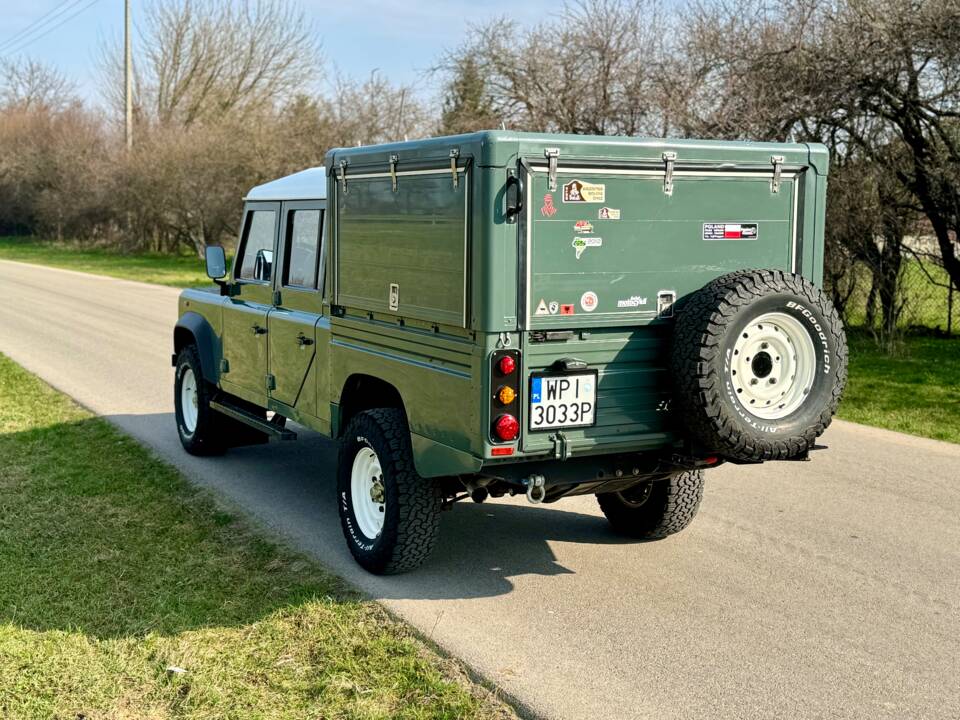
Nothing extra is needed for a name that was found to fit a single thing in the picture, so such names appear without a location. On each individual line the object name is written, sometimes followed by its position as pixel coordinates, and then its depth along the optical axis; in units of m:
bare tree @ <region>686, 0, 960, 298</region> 13.74
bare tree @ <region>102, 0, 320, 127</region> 49.16
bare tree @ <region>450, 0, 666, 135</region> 17.53
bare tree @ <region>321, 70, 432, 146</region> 31.62
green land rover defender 4.95
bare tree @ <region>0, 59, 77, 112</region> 68.06
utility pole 41.44
